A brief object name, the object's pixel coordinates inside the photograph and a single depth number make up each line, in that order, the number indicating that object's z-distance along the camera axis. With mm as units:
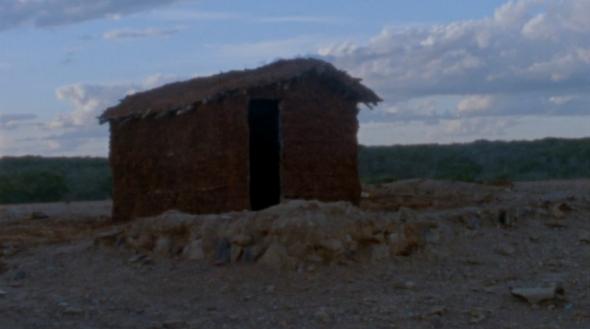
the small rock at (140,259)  13727
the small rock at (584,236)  14616
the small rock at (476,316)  10830
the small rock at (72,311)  11791
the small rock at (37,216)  24339
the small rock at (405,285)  12070
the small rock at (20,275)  14070
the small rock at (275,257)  12641
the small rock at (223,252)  13070
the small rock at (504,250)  13652
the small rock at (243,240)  13047
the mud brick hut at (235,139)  18469
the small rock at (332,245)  12672
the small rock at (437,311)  10992
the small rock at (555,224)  15453
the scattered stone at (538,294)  11359
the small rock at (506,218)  14961
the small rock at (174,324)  10961
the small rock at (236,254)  13000
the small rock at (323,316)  10962
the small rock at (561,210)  16125
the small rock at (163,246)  13797
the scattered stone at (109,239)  14875
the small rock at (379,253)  12891
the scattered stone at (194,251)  13364
